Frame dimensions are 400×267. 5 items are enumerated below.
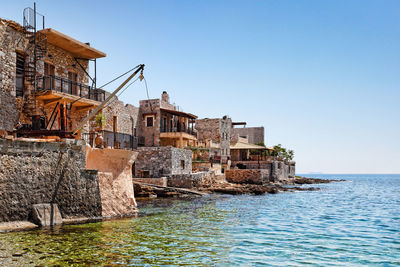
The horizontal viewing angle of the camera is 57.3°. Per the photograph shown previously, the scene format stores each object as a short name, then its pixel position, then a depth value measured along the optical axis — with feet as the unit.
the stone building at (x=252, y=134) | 252.62
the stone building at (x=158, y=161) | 108.88
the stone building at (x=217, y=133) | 184.44
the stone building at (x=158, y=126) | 147.33
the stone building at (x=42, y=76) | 65.36
